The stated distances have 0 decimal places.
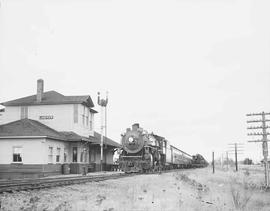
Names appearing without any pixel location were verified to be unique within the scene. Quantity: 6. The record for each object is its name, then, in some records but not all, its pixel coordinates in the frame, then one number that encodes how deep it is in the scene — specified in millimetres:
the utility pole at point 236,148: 60375
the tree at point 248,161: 133162
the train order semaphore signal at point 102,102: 35406
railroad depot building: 28047
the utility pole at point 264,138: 27234
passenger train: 28062
